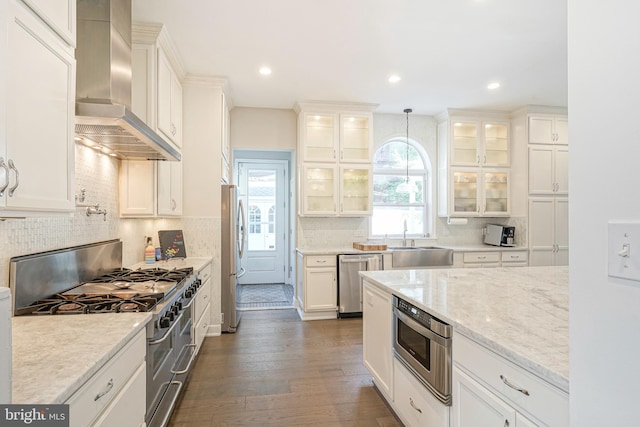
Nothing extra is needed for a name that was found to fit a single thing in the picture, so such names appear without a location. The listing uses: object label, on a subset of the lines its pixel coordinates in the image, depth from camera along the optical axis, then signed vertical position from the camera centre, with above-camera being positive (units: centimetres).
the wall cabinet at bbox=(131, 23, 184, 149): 268 +117
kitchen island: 103 -47
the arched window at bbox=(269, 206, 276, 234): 647 -15
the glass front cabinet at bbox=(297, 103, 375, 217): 458 +81
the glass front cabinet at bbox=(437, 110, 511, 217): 496 +74
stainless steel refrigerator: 378 -53
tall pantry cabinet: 476 +39
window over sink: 525 +38
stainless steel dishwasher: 430 -86
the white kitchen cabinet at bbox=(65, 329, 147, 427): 102 -65
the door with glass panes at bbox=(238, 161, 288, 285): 636 -13
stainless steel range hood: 170 +79
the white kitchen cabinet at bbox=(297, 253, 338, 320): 427 -95
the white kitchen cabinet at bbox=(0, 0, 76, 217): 102 +34
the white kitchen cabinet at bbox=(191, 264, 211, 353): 292 -93
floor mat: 496 -138
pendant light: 533 +43
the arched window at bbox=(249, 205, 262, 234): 638 -11
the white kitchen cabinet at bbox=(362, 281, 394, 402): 219 -90
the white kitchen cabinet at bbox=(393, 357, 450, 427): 159 -101
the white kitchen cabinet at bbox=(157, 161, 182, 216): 300 +25
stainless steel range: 162 -46
